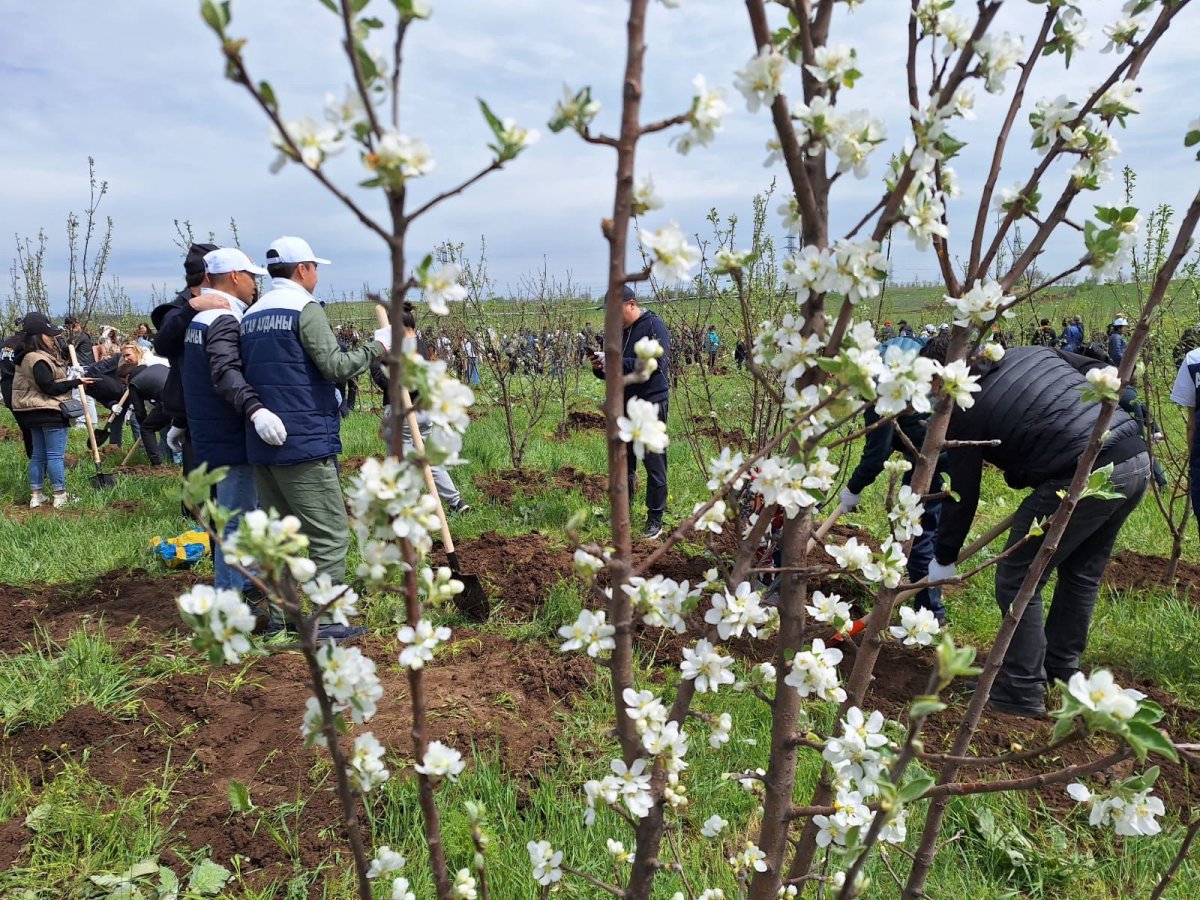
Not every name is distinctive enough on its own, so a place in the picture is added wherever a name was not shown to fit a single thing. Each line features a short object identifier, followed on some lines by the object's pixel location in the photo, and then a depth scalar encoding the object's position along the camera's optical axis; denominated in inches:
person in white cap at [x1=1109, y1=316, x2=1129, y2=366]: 401.7
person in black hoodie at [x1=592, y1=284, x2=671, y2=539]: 205.0
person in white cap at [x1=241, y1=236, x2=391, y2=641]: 138.8
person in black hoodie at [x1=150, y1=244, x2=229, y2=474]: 152.9
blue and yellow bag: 186.1
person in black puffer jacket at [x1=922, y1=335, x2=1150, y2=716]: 109.4
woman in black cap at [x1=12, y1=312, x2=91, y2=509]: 245.4
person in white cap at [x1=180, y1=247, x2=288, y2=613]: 139.4
